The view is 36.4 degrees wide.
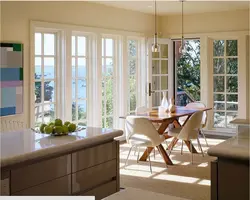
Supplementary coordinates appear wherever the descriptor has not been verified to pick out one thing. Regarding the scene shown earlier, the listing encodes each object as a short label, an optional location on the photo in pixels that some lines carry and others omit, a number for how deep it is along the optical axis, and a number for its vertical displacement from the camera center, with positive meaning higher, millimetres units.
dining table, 5423 -419
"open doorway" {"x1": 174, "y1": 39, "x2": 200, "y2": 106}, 8938 +407
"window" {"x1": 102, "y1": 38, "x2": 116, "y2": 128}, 7391 +135
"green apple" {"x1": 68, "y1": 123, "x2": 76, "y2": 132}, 3121 -312
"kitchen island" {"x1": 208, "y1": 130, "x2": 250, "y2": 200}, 2340 -526
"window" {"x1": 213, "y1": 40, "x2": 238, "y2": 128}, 8070 +152
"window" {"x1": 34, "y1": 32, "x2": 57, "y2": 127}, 6055 +209
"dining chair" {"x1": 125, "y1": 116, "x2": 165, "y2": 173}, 5090 -602
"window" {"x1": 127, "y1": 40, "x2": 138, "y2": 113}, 7996 +331
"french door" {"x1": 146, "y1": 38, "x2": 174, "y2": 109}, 8289 +338
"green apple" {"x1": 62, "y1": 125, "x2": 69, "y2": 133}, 3051 -321
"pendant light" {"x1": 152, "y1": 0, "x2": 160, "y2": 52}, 5910 +636
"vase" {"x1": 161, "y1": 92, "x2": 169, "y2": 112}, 6205 -237
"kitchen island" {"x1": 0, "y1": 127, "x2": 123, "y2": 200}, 2357 -518
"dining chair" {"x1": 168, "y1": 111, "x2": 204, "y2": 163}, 5629 -596
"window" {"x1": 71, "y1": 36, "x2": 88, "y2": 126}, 6727 +177
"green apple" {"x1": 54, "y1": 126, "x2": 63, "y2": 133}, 3023 -318
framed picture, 5340 +151
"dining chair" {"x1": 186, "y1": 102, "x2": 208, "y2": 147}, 6707 -321
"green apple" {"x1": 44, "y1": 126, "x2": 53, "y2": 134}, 3016 -321
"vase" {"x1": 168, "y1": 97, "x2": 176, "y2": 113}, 6090 -299
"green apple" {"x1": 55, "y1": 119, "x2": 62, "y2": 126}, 3133 -272
